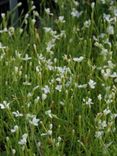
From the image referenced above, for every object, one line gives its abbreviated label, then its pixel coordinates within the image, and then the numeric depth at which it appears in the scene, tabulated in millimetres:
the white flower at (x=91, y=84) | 3325
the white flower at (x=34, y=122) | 2924
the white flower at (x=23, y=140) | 2783
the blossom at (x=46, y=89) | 3300
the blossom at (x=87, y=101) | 3134
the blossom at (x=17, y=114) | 3054
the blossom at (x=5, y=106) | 3015
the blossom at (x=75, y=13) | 4396
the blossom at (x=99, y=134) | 2910
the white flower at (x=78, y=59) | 3517
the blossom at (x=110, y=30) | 4093
